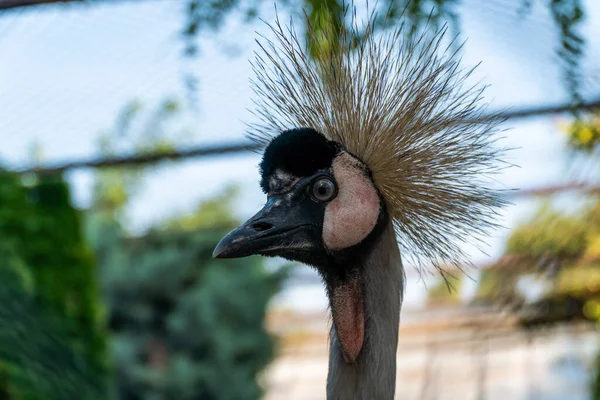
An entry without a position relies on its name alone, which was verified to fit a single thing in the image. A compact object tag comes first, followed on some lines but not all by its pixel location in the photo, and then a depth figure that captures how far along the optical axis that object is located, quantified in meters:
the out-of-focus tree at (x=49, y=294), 3.38
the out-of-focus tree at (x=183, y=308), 6.19
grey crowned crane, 1.66
